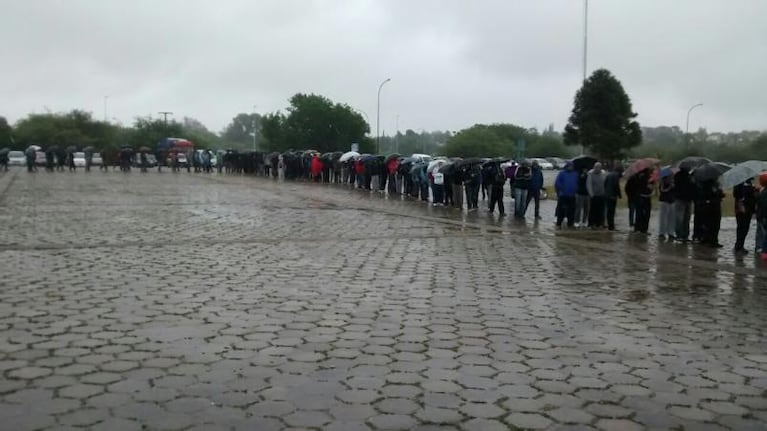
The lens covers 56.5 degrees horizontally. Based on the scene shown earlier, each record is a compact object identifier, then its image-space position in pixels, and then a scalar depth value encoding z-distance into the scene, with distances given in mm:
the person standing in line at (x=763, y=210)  12211
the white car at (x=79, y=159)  61234
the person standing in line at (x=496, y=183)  20453
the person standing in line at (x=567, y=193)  17609
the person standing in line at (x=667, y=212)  15312
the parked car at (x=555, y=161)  81244
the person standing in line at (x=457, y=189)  22578
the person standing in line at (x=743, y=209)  13453
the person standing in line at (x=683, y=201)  14977
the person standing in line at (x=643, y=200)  16328
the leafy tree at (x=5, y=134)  86238
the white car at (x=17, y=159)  64750
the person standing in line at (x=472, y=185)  21609
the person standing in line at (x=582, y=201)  17625
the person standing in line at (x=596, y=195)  17141
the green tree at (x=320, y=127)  80625
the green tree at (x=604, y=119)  55875
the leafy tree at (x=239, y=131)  170250
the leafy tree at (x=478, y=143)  89625
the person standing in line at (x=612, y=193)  16984
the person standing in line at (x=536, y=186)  19328
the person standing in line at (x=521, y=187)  19297
